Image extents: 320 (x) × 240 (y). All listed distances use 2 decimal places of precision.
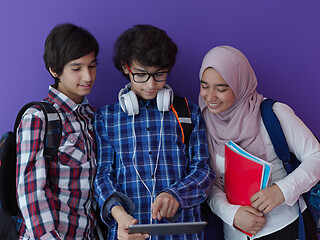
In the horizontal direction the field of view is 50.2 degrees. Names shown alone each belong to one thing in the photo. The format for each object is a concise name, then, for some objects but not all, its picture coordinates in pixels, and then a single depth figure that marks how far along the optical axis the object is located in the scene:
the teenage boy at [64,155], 1.43
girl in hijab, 1.58
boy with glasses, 1.56
